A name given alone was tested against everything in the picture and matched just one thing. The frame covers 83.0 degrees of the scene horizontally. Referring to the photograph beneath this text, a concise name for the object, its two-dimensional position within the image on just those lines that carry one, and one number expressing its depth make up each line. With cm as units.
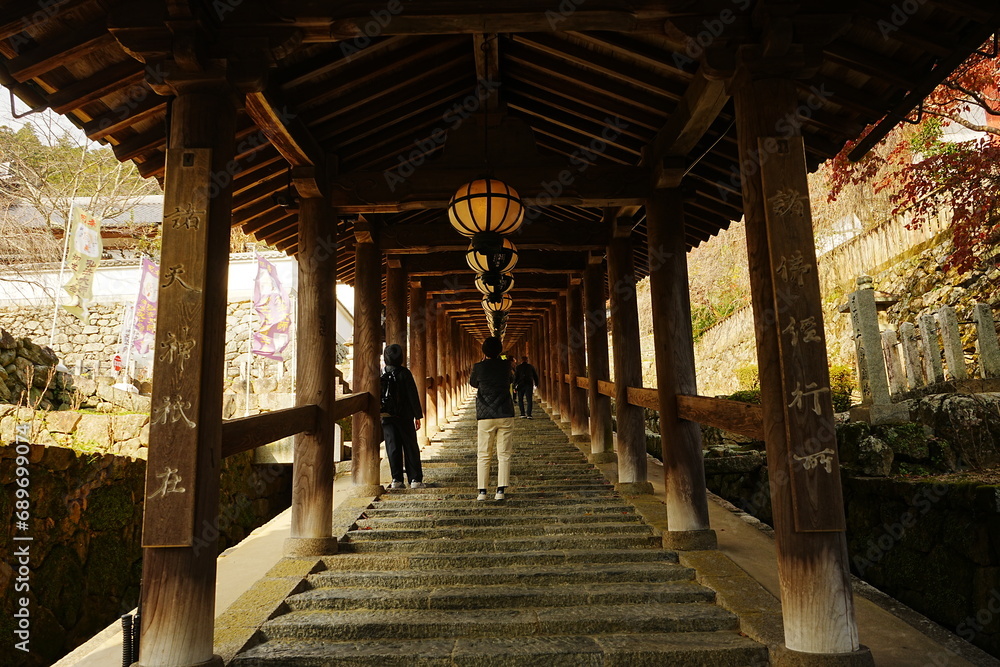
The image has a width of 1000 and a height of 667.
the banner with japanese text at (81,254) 1484
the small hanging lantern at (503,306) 1003
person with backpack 811
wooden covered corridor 354
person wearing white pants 718
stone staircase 385
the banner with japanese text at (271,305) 1678
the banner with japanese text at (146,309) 1534
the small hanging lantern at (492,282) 619
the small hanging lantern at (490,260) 603
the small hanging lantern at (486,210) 549
